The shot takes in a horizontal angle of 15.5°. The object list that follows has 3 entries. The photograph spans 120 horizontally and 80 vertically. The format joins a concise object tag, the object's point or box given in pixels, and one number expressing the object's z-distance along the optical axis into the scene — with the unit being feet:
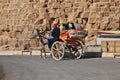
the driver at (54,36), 66.64
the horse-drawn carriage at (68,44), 65.36
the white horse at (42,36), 69.26
